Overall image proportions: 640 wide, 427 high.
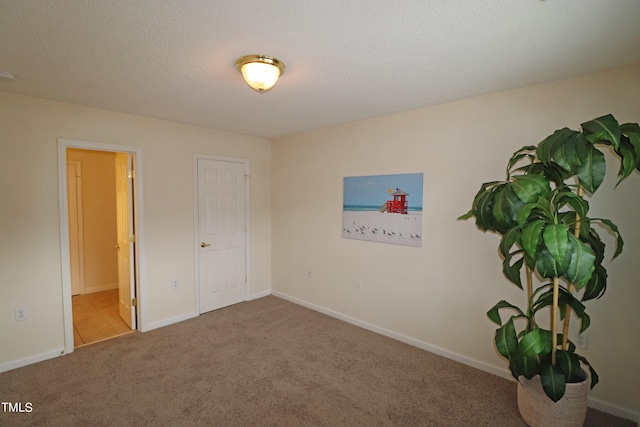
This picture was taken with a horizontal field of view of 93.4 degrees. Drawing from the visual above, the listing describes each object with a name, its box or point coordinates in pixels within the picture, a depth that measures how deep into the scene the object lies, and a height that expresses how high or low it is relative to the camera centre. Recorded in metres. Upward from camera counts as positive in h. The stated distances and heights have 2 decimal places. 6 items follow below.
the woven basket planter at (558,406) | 1.79 -1.23
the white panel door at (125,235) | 3.38 -0.43
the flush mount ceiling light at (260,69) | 1.88 +0.83
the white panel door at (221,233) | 3.89 -0.45
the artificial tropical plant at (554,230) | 1.58 -0.15
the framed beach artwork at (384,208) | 3.03 -0.07
